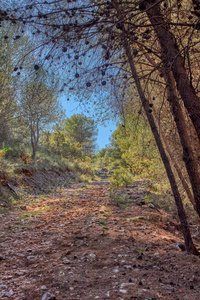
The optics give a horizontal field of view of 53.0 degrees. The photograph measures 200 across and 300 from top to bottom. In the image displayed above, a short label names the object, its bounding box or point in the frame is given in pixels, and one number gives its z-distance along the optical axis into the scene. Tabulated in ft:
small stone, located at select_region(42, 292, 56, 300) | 6.39
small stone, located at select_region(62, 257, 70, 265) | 9.07
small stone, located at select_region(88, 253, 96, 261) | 9.52
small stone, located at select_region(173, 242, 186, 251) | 11.54
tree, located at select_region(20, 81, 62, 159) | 41.28
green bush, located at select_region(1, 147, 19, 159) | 39.91
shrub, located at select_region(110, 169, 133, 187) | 33.16
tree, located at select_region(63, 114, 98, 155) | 104.94
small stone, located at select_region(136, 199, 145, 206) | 22.65
